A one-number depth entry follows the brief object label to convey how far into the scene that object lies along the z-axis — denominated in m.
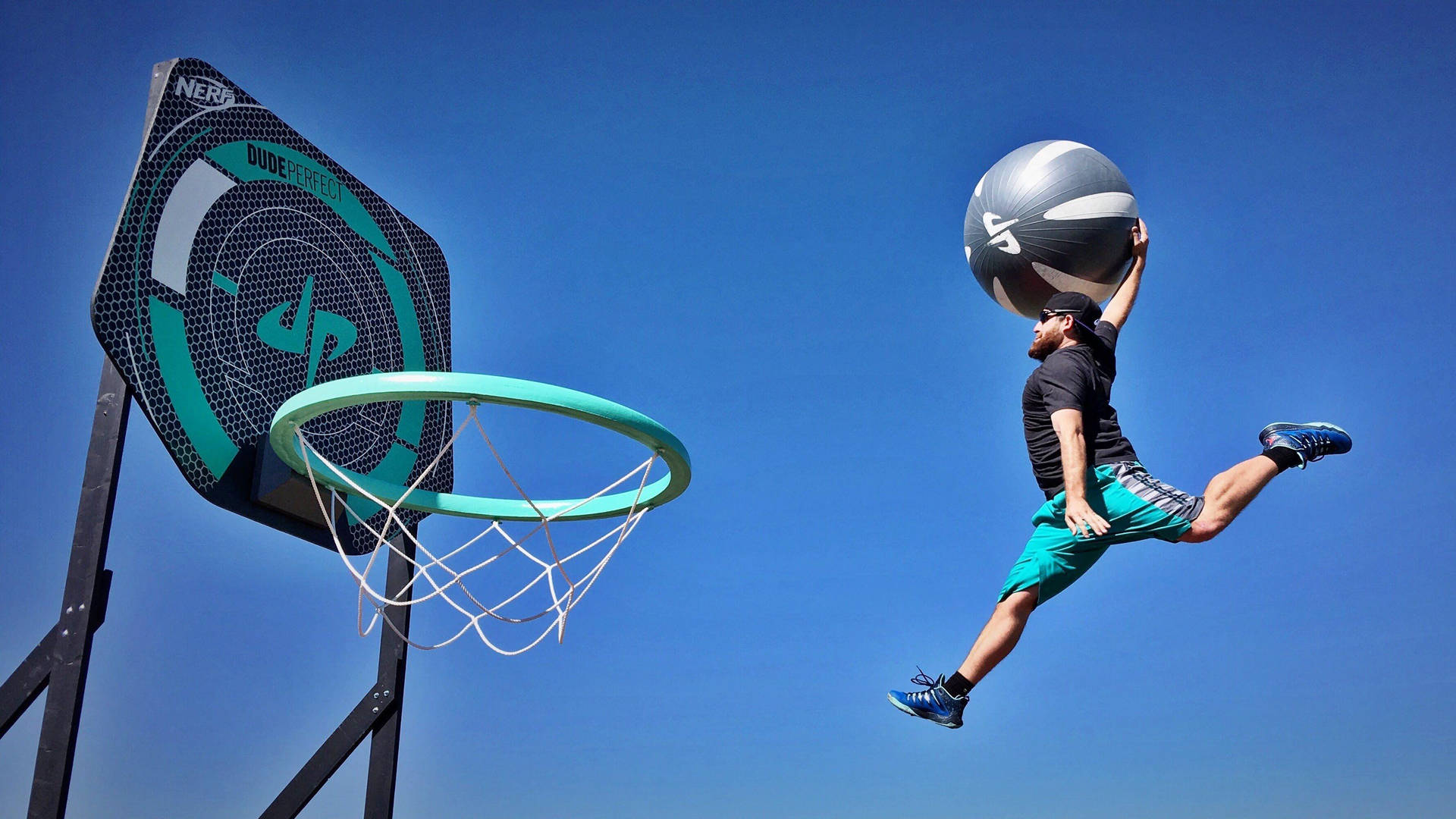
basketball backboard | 5.83
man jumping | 5.37
